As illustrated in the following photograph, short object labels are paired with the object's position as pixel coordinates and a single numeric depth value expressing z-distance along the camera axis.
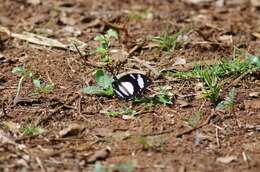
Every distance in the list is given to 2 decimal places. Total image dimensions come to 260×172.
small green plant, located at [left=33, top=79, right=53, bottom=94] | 4.62
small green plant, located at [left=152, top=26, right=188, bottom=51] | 5.37
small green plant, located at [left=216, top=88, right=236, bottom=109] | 4.44
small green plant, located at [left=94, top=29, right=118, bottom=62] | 4.86
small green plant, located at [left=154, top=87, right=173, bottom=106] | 4.48
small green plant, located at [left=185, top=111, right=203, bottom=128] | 4.21
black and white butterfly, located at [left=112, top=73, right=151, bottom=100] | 4.55
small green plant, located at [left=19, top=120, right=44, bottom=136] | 4.04
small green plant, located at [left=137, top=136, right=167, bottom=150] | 3.92
